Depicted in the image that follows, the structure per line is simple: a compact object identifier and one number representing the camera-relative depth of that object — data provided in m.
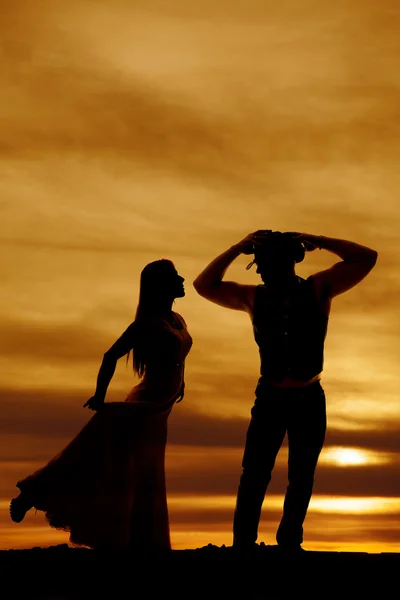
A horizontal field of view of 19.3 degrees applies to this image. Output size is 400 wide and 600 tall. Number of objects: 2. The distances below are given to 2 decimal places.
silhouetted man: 10.26
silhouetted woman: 11.03
